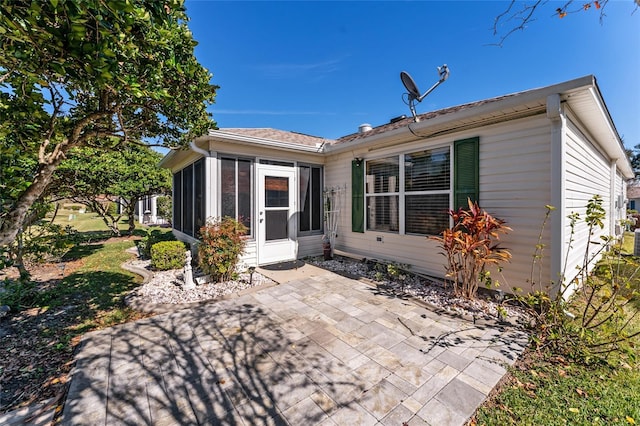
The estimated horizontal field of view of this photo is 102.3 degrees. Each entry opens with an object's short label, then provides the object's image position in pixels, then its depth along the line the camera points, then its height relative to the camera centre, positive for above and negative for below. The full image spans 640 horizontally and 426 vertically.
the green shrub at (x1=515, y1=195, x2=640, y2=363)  2.63 -1.42
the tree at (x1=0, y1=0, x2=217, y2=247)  1.70 +1.14
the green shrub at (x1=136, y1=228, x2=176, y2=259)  7.33 -0.95
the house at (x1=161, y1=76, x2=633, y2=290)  3.75 +0.60
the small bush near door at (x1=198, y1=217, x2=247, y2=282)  4.73 -0.75
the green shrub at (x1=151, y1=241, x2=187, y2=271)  5.86 -1.09
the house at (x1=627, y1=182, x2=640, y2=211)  22.67 +1.08
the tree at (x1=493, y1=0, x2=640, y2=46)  2.03 +1.62
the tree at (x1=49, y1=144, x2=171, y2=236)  8.12 +1.07
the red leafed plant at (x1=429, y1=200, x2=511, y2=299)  3.85 -0.58
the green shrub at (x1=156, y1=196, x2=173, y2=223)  16.92 +0.09
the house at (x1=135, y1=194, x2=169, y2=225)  18.80 -0.37
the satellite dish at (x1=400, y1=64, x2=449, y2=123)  5.25 +2.48
